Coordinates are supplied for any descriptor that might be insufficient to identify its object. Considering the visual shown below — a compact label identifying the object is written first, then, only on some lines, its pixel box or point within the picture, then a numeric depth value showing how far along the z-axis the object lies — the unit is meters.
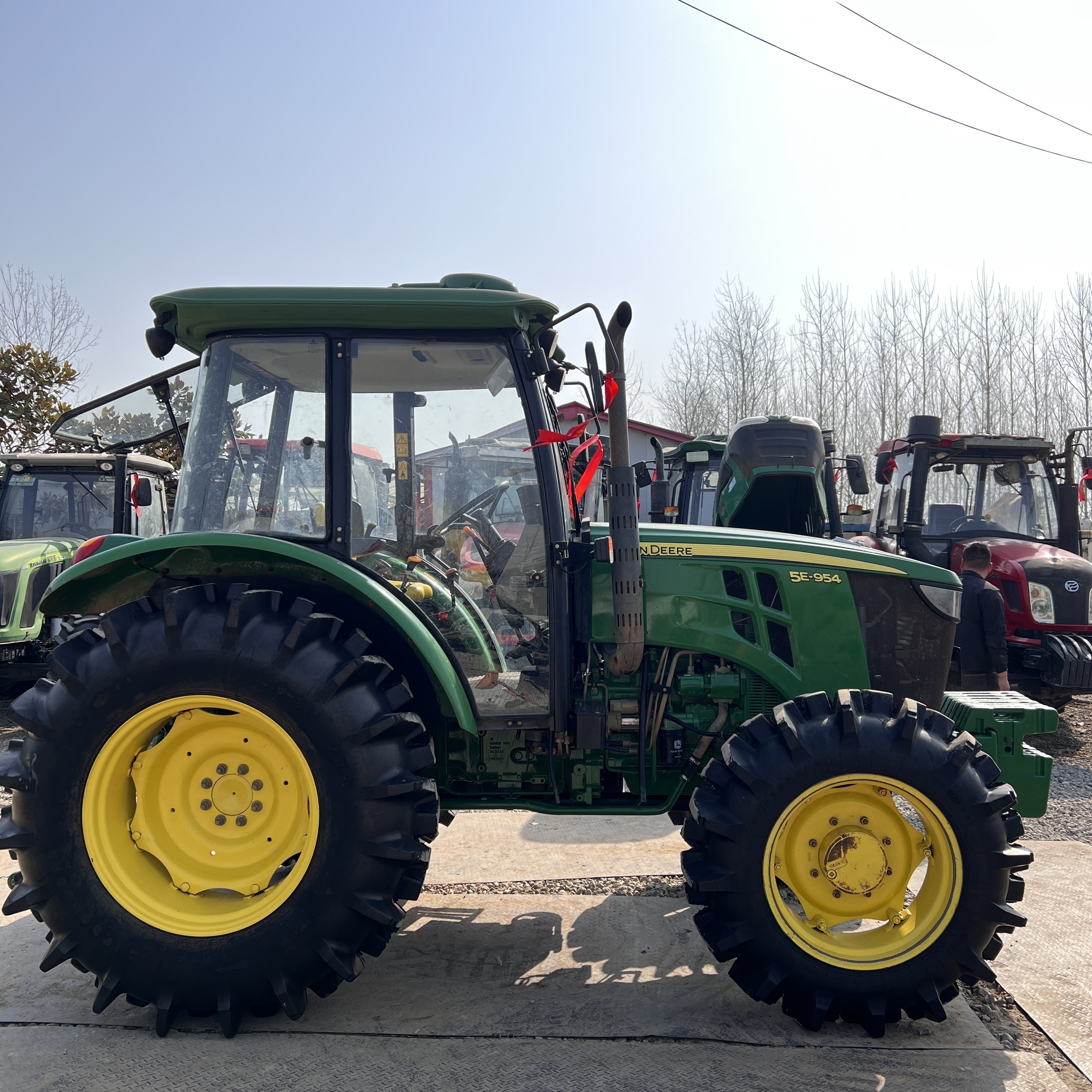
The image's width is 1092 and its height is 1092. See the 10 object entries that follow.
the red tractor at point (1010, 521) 6.89
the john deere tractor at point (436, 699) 2.62
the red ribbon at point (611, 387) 2.81
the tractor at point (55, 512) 7.71
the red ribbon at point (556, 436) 2.98
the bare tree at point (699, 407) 24.88
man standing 6.17
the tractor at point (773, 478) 6.43
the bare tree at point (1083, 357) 20.22
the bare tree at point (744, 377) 24.20
